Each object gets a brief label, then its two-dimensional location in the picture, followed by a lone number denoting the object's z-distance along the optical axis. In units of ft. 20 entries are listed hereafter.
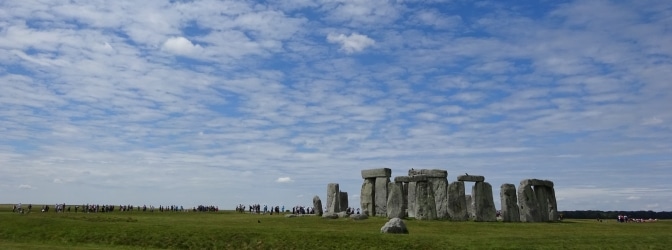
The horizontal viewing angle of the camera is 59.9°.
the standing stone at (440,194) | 108.68
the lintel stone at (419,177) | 108.64
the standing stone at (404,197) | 111.04
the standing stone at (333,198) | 127.65
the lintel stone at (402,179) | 112.98
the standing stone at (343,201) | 131.26
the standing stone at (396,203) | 110.52
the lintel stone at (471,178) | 107.34
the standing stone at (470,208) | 118.35
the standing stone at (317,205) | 128.67
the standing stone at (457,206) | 106.93
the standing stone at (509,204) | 107.96
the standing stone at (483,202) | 106.42
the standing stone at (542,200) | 111.34
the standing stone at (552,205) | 114.62
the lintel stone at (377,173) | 118.83
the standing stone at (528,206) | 107.86
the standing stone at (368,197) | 121.70
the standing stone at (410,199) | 111.93
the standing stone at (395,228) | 78.33
